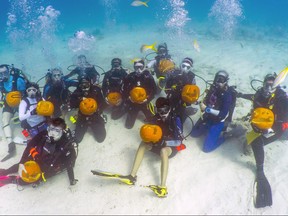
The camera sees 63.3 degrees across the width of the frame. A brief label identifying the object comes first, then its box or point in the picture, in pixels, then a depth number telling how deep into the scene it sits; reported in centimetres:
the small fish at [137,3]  937
